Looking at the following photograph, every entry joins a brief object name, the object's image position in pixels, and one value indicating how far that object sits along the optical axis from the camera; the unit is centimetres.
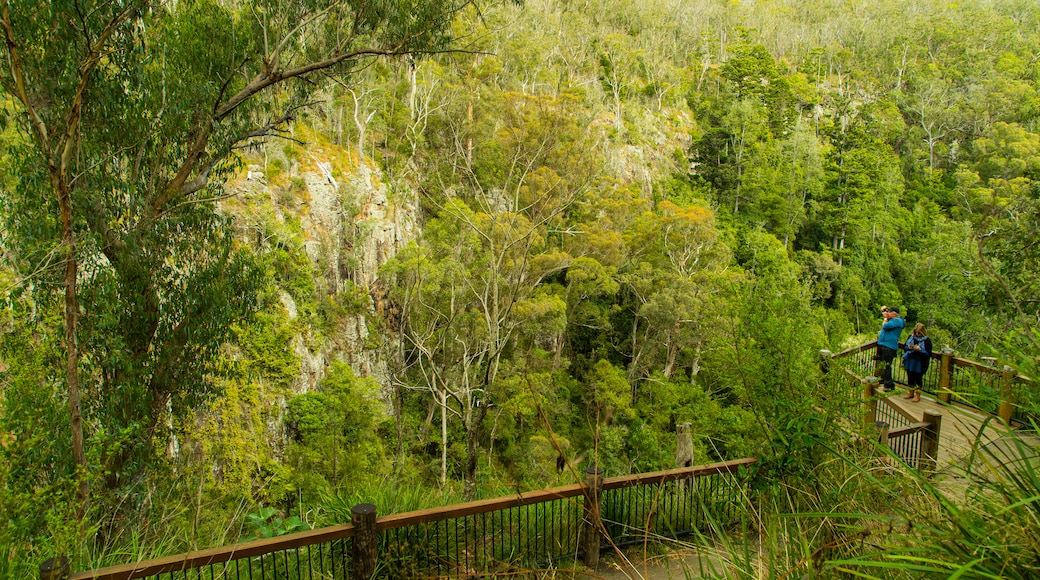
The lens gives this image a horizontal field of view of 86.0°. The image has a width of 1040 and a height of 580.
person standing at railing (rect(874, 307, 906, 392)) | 787
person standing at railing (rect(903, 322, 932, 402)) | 788
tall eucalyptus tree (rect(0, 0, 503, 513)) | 469
